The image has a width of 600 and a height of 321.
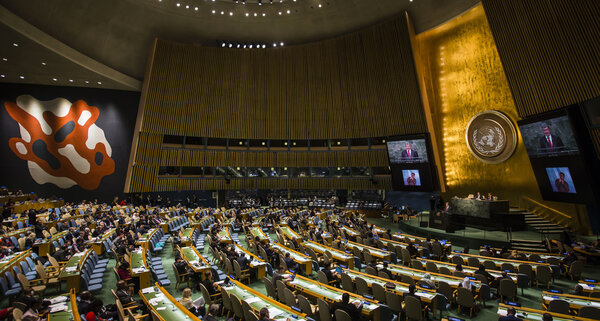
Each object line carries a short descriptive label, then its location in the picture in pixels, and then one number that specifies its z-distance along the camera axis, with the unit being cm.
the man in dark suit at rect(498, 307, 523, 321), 510
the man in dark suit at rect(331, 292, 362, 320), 538
